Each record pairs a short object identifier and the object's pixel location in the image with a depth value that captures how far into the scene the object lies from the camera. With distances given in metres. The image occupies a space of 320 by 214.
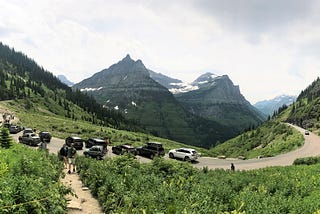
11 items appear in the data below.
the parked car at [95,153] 33.63
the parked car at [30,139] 42.54
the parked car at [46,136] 49.48
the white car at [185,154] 41.78
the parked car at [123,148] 41.97
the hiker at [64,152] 23.09
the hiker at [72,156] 23.02
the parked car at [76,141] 44.65
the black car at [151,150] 42.03
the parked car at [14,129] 57.99
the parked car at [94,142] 43.35
